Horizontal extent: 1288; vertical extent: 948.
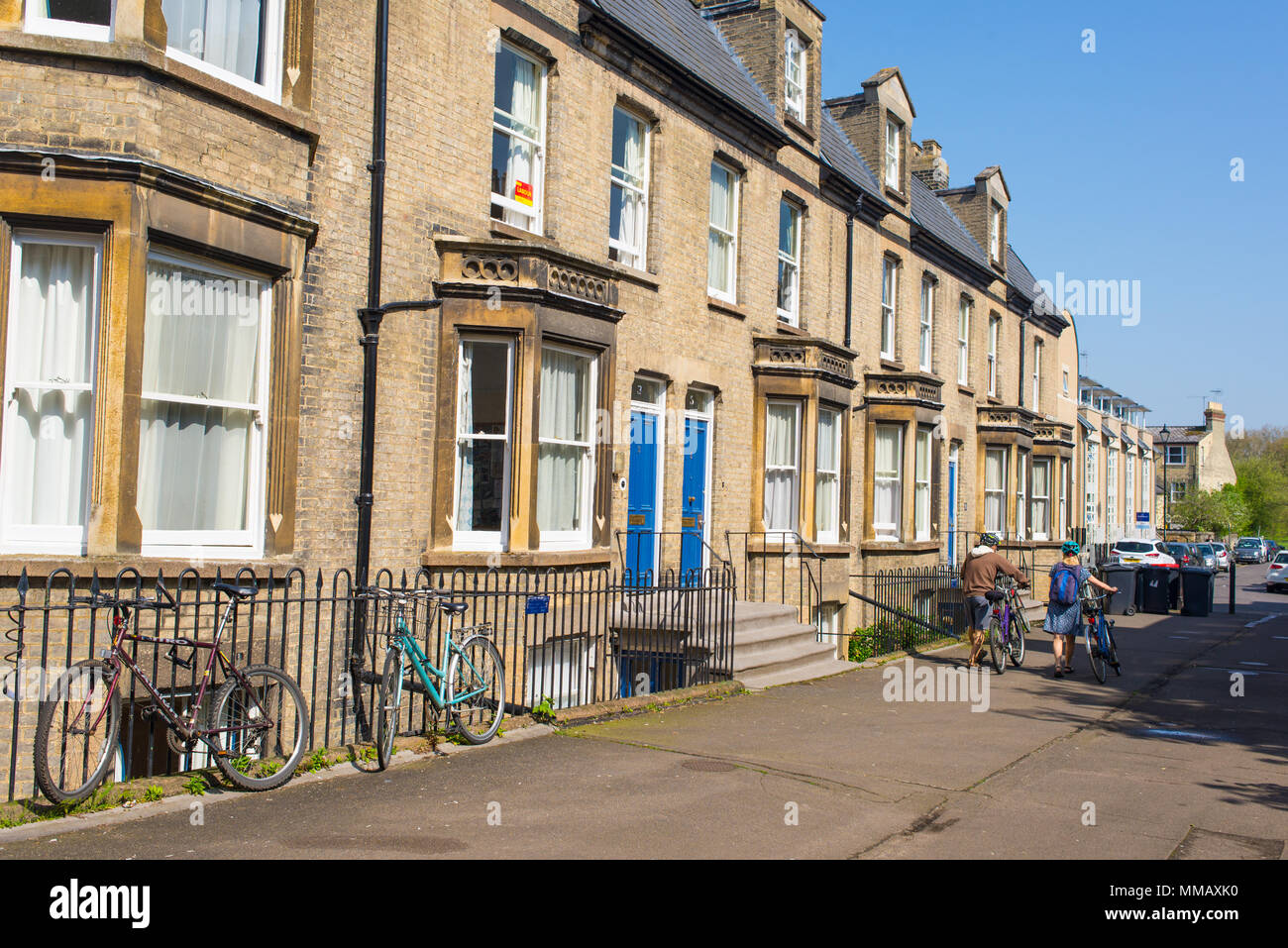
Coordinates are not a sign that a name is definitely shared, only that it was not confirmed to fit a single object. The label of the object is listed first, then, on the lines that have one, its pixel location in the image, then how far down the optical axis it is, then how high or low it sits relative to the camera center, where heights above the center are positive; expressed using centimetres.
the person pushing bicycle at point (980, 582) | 1512 -78
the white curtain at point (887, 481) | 2127 +86
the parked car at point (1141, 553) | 3862 -85
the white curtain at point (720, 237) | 1614 +429
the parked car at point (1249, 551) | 7431 -129
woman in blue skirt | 1477 -125
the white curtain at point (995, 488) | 2725 +99
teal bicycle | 815 -136
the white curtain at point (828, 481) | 1864 +74
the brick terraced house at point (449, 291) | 785 +224
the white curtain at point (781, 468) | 1727 +89
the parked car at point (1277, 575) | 4159 -161
